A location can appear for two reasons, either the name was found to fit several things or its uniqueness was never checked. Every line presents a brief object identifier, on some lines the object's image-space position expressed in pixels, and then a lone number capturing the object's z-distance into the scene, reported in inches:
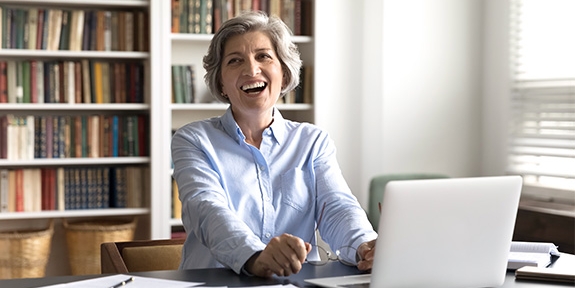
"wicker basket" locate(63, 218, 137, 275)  161.9
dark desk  64.2
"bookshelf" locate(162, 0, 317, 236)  166.9
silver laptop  58.7
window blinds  153.5
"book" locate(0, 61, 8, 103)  159.9
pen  62.7
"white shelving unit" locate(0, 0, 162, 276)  160.9
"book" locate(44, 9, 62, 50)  161.3
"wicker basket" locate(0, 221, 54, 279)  157.9
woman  80.2
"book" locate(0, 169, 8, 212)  161.5
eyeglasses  73.7
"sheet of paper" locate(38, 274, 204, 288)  62.5
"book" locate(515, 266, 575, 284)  66.5
